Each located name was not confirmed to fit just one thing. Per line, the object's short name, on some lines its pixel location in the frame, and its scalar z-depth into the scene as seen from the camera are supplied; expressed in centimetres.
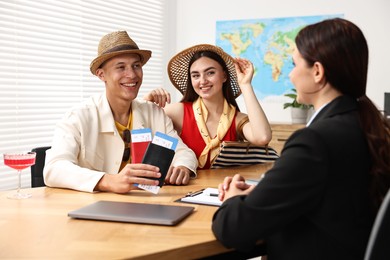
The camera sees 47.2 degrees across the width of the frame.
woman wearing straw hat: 268
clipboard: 168
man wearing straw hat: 194
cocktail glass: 183
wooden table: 117
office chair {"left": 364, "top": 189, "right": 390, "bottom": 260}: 95
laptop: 142
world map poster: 517
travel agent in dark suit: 114
